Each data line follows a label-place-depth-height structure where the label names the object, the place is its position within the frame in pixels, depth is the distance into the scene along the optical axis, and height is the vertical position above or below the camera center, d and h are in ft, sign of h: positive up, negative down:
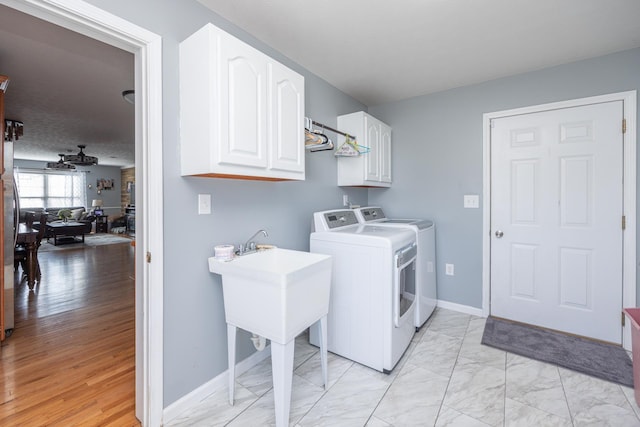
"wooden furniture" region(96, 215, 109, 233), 30.09 -1.52
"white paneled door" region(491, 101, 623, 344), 7.39 -0.27
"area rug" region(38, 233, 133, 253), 21.80 -2.82
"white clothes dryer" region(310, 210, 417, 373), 6.15 -1.92
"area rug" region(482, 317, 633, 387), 6.24 -3.60
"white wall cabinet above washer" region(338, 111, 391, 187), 9.02 +1.78
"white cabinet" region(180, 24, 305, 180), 4.55 +1.80
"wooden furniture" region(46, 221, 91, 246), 22.35 -1.59
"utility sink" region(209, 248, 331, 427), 4.43 -1.59
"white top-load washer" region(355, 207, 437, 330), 7.99 -1.42
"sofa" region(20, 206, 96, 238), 26.78 -0.49
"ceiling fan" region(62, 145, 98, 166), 18.19 +3.35
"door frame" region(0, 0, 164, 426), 4.65 -0.07
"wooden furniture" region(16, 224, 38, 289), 11.03 -1.67
